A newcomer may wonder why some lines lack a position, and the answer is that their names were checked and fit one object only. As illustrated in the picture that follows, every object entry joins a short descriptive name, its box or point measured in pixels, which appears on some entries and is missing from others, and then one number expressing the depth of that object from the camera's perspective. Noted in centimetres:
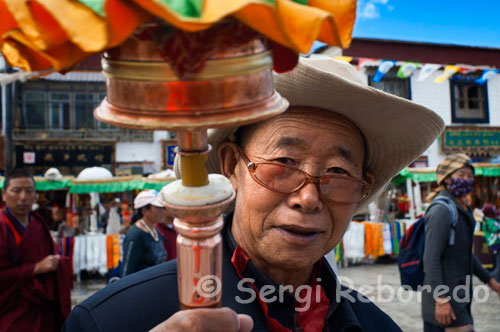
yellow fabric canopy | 56
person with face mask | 353
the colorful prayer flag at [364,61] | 1316
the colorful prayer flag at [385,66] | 1295
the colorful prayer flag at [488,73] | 1591
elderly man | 122
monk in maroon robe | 366
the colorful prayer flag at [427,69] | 1396
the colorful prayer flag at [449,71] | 1463
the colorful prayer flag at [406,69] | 1447
